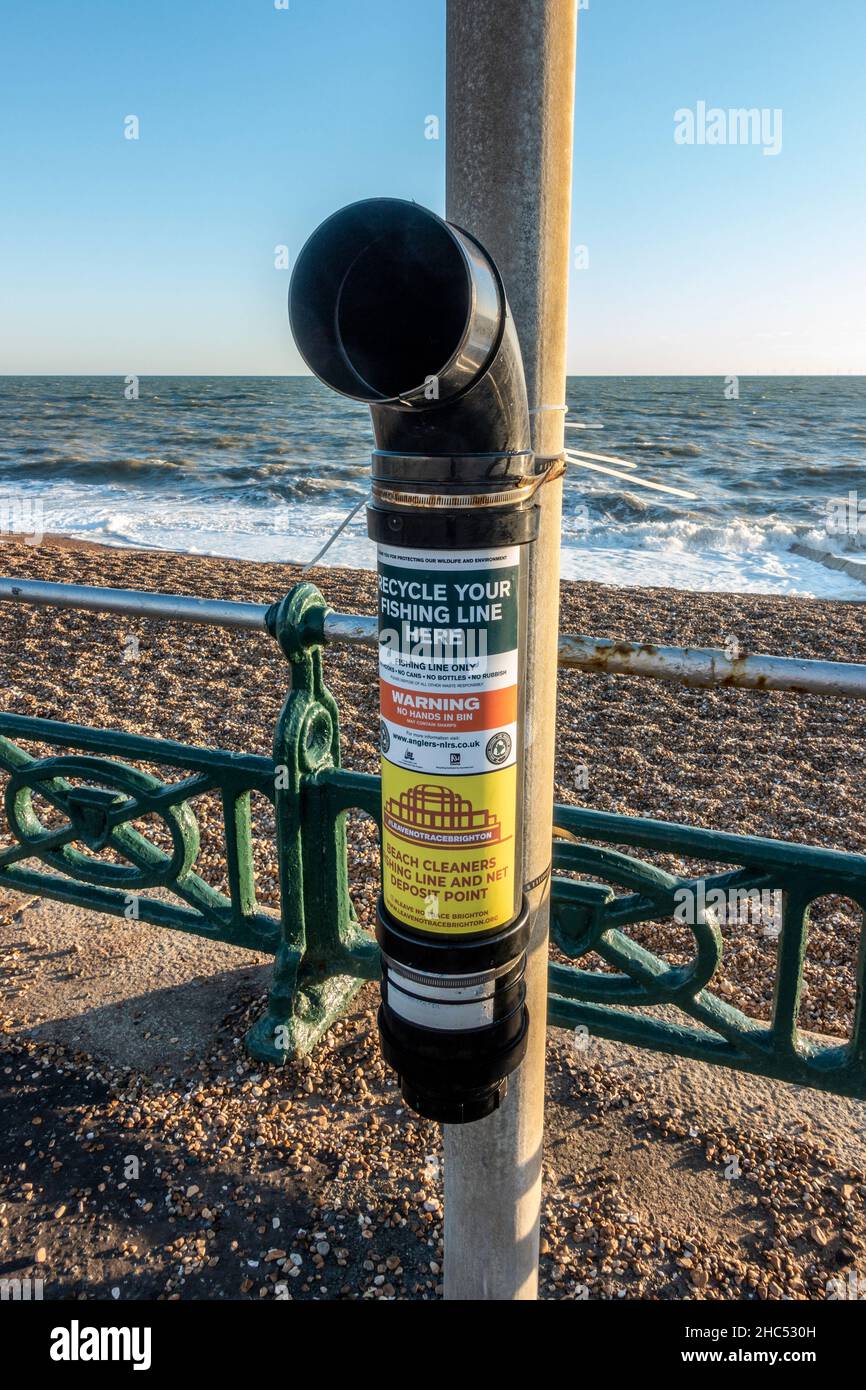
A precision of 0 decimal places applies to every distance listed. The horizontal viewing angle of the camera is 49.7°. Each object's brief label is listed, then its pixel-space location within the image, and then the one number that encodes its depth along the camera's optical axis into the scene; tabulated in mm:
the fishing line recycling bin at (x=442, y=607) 1098
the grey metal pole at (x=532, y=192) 1178
